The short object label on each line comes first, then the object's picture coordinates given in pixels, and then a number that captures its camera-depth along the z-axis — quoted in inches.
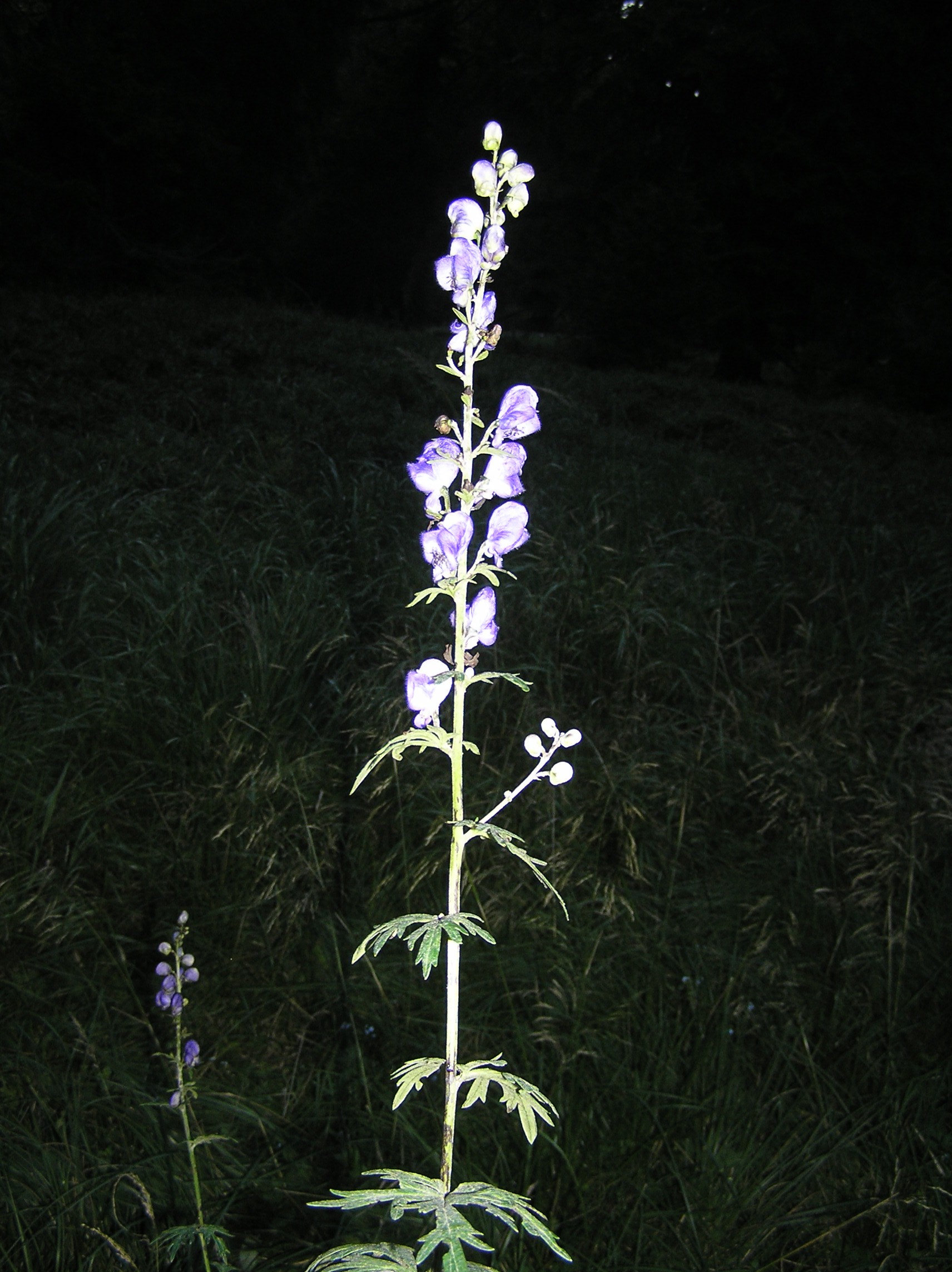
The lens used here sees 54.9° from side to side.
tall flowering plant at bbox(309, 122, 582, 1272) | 35.4
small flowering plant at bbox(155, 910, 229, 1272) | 50.4
